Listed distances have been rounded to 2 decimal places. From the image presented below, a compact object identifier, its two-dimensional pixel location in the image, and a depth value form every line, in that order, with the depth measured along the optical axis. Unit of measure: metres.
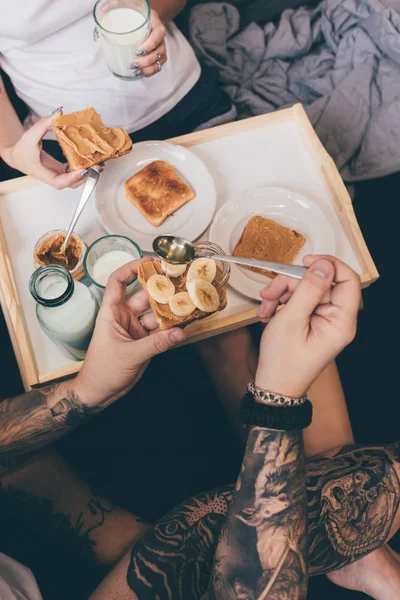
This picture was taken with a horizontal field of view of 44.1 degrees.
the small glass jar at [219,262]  1.26
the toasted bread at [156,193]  1.41
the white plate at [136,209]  1.41
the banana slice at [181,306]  1.15
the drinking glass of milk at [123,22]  1.34
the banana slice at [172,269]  1.21
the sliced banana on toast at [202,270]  1.20
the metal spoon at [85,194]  1.31
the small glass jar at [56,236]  1.28
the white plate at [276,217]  1.39
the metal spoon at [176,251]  1.24
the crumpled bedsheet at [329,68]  1.99
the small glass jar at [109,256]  1.29
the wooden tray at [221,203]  1.32
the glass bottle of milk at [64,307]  1.14
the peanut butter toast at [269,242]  1.36
